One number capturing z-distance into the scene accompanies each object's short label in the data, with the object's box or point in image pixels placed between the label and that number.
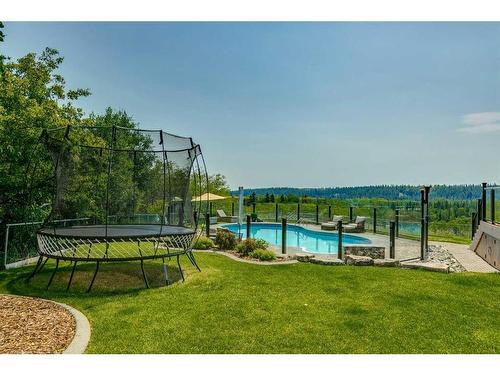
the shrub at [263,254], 8.96
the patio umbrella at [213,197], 19.60
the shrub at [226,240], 10.75
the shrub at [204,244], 10.87
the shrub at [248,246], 9.72
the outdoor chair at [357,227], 17.08
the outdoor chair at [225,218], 22.44
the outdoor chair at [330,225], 18.20
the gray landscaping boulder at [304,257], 8.94
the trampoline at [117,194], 6.73
